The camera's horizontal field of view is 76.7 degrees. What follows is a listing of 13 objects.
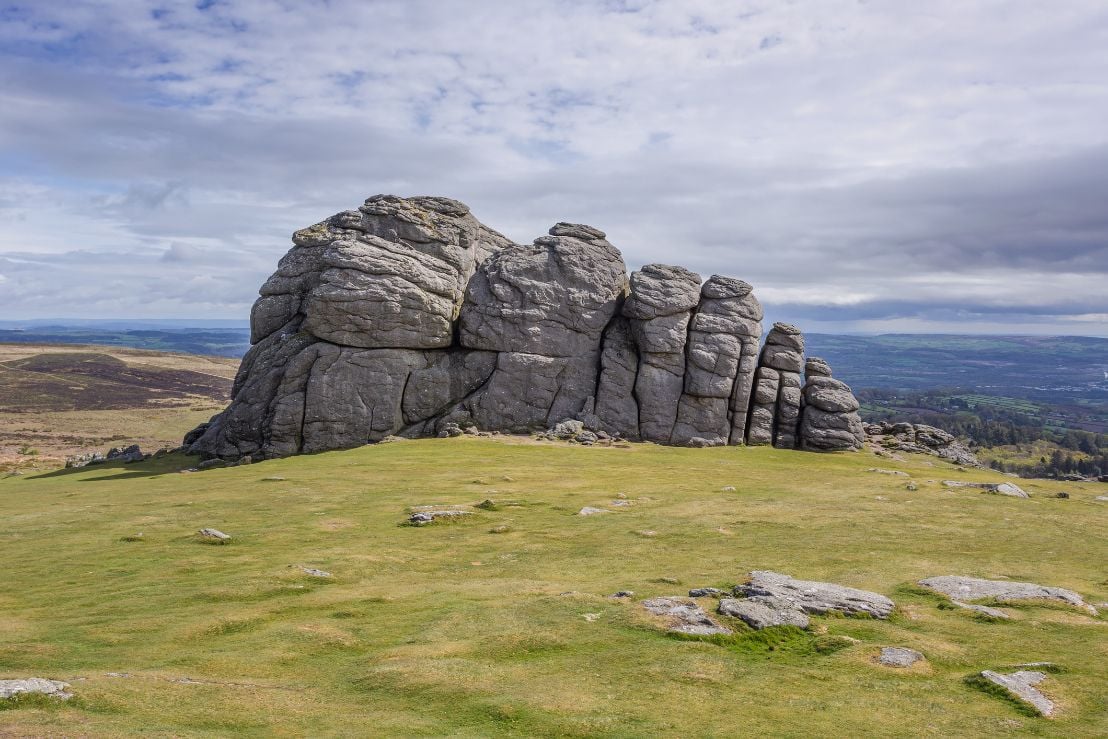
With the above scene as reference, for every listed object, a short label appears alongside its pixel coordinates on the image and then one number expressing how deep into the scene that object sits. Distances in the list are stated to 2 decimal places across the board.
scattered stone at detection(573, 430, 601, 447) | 87.81
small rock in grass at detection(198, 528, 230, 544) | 44.41
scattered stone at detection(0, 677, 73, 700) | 19.39
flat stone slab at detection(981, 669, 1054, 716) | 20.66
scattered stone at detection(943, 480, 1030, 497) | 61.69
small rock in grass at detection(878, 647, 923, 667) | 24.11
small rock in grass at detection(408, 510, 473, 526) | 48.41
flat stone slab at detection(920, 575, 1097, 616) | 31.31
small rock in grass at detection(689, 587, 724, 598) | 30.31
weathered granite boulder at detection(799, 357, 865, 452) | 90.94
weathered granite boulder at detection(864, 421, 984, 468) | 94.50
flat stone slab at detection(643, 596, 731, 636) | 26.67
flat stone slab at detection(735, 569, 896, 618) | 29.03
